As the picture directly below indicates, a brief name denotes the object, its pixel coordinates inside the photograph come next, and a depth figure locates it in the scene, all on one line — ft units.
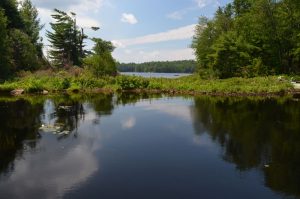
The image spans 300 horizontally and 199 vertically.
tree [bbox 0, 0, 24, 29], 219.41
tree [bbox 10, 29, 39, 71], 198.70
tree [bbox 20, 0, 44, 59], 249.96
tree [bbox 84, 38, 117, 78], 187.62
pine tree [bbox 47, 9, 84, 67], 244.42
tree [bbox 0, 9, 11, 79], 174.70
